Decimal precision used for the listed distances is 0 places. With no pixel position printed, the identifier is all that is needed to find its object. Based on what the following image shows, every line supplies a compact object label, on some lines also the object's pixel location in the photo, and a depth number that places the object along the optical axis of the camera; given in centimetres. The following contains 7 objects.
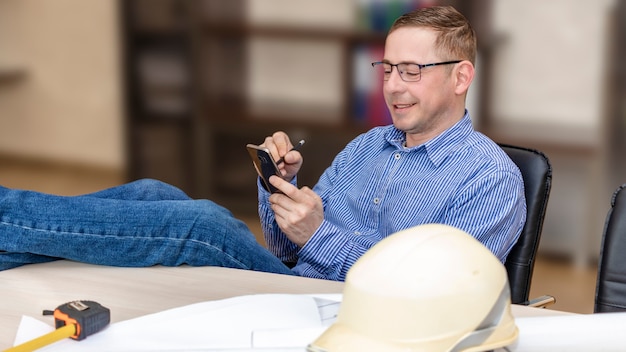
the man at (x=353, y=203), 346
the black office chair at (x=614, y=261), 352
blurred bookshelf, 600
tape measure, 312
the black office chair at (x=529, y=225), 374
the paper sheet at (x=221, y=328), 310
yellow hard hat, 288
